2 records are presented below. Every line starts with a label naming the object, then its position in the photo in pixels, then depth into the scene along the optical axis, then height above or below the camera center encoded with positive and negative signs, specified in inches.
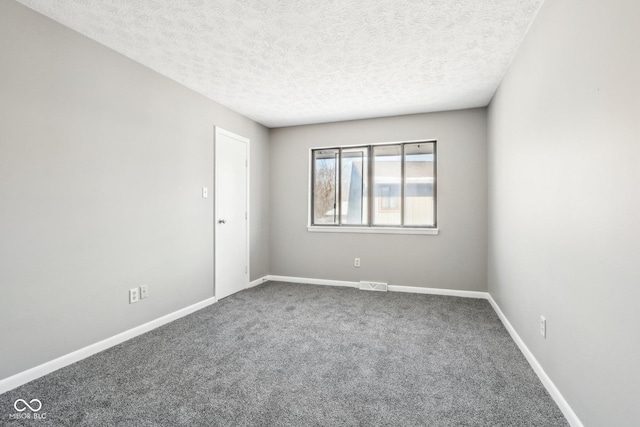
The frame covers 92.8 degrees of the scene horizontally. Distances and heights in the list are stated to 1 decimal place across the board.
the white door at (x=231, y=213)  150.2 -3.3
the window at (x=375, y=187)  168.1 +12.2
